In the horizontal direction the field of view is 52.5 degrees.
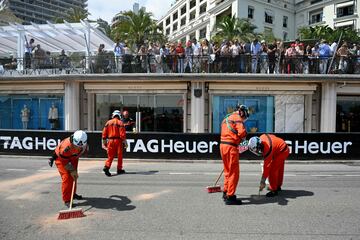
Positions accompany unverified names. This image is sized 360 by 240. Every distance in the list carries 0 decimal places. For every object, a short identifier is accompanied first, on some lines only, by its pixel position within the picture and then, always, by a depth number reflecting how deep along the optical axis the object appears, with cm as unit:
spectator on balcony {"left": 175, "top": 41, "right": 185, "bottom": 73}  1862
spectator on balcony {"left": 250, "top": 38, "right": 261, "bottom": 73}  1805
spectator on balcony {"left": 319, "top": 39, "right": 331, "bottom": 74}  1788
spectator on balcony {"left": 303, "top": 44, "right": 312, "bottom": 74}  1808
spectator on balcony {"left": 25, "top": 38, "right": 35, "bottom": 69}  1993
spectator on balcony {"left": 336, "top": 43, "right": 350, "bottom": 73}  1792
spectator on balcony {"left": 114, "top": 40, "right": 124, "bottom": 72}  1889
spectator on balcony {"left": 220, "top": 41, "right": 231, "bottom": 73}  1819
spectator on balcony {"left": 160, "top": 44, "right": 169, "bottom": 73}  1858
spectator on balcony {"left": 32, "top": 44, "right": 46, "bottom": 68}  1981
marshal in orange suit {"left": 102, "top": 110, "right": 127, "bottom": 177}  1041
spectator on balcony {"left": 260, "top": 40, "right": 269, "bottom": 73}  1802
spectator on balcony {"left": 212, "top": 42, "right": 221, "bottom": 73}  1823
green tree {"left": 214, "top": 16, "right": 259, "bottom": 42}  3650
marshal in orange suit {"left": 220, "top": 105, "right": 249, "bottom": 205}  706
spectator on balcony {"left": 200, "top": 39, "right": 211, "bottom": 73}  1842
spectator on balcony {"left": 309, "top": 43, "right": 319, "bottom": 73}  1800
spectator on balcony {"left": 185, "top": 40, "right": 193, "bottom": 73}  1855
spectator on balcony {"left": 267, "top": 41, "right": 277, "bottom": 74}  1797
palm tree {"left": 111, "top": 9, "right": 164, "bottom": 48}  3669
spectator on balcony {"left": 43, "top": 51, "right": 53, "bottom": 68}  1978
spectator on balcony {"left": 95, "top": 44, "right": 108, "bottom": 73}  1923
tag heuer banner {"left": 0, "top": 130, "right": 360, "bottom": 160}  1373
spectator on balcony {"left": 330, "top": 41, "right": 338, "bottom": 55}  1784
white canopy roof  2217
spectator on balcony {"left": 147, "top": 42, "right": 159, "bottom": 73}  1861
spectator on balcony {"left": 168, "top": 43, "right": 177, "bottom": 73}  1863
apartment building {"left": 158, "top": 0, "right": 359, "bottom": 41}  5331
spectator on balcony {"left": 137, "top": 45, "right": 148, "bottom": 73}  1866
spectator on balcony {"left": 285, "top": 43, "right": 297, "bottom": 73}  1806
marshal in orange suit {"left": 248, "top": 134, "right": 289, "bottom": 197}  753
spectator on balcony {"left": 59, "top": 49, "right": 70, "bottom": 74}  1977
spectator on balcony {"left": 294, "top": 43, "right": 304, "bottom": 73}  1802
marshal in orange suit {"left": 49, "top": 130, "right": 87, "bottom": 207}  672
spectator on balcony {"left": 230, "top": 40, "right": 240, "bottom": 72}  1816
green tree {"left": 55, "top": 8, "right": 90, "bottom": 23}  4246
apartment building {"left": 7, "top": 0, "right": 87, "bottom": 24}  11591
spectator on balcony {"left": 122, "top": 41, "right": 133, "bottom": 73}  1873
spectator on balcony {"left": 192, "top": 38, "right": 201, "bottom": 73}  1852
